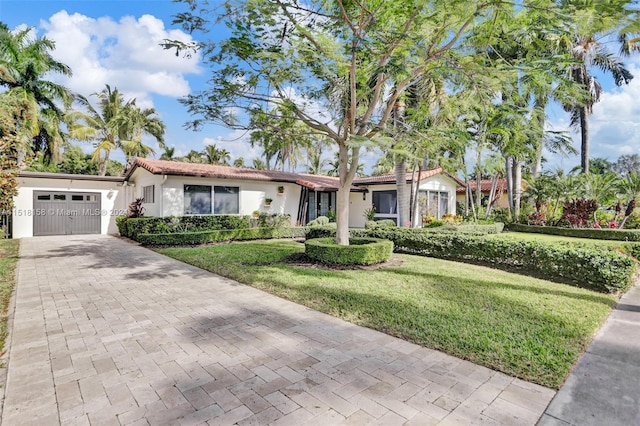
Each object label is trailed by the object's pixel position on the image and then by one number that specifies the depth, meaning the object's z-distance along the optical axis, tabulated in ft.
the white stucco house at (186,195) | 48.24
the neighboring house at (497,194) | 90.02
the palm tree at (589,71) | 64.48
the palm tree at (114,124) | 83.51
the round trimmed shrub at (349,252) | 28.07
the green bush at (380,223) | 50.88
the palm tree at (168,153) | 103.93
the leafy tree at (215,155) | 124.88
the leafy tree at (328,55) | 23.02
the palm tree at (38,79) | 56.39
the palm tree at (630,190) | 50.85
